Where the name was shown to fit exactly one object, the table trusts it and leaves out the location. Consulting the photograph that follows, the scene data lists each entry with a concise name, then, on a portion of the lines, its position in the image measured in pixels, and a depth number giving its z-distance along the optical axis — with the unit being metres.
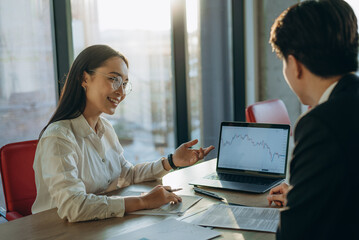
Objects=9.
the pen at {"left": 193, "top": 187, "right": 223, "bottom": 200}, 1.51
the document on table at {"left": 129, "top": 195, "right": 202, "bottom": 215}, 1.35
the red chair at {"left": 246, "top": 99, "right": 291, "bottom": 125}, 2.54
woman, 1.35
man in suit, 0.78
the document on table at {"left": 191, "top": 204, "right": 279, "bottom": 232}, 1.21
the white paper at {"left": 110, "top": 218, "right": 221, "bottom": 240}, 1.13
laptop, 1.71
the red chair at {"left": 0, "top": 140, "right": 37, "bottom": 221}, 1.69
